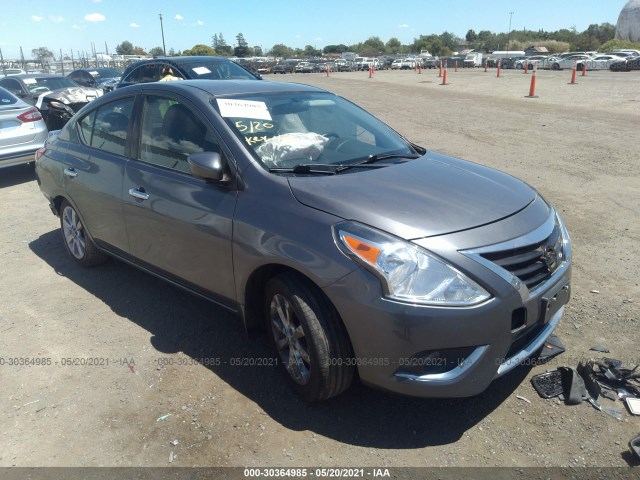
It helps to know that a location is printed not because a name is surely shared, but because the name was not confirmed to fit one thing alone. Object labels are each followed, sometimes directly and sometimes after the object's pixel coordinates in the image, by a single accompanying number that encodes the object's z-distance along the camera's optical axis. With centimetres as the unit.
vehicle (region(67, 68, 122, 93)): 1743
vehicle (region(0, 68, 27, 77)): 2387
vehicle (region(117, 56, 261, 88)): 1004
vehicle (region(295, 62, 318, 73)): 5638
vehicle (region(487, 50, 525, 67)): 6128
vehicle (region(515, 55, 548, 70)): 5028
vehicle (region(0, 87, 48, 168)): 831
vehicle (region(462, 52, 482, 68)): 6312
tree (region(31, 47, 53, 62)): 3683
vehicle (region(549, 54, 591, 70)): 4725
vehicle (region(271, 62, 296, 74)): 5591
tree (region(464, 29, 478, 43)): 13712
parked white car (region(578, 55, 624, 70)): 4431
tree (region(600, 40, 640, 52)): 6850
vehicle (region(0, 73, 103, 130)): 1163
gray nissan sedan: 251
